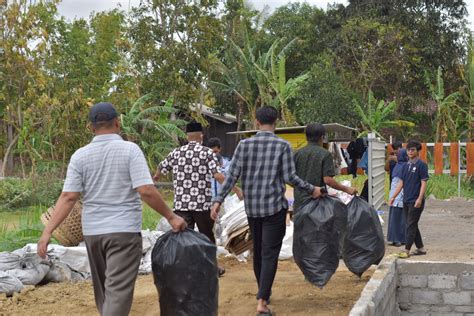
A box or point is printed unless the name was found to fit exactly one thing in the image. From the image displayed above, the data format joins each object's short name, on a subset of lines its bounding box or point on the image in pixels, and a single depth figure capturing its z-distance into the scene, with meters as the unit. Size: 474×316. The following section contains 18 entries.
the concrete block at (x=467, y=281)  7.61
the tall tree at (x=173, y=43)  21.67
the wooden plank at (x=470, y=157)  16.83
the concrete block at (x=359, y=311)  4.88
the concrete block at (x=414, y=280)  7.68
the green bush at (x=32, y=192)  14.89
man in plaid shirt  5.51
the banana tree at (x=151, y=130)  18.36
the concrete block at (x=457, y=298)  7.69
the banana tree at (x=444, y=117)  21.64
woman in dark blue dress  9.38
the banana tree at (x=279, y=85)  21.19
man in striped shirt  4.37
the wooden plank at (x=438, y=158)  16.98
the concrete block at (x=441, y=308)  7.72
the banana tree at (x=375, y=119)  20.78
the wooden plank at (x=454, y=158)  16.97
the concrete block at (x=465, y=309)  7.70
